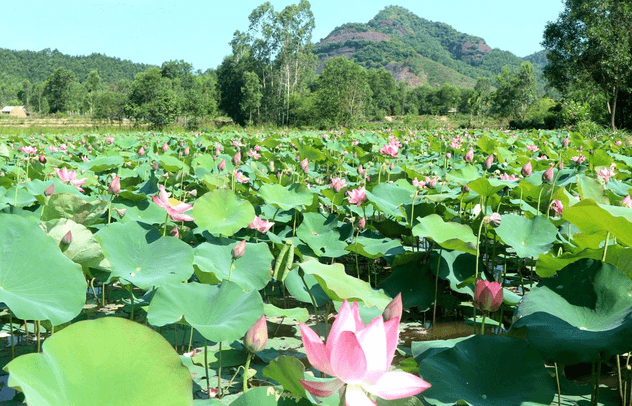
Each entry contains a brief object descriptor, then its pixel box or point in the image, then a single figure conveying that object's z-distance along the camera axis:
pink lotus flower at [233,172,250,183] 2.95
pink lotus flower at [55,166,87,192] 2.31
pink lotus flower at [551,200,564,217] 2.02
